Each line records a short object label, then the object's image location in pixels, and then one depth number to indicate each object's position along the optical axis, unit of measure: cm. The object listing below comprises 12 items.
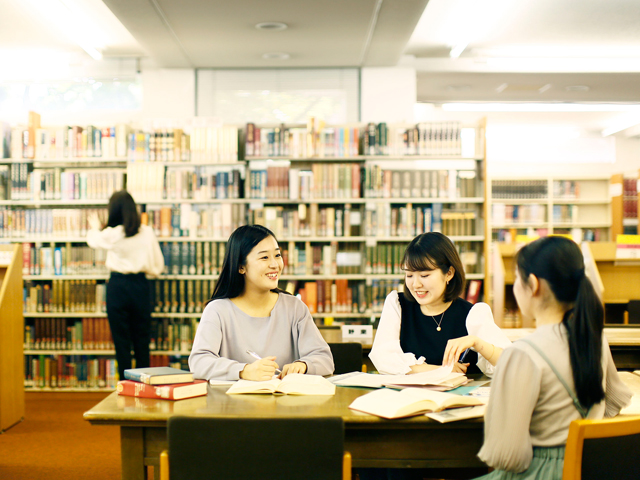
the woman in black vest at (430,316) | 210
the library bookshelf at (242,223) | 486
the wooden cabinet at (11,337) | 373
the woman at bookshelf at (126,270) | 439
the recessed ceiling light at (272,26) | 458
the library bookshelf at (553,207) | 863
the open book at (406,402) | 145
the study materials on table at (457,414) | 143
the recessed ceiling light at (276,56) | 540
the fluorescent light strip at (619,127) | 898
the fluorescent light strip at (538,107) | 790
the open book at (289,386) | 170
